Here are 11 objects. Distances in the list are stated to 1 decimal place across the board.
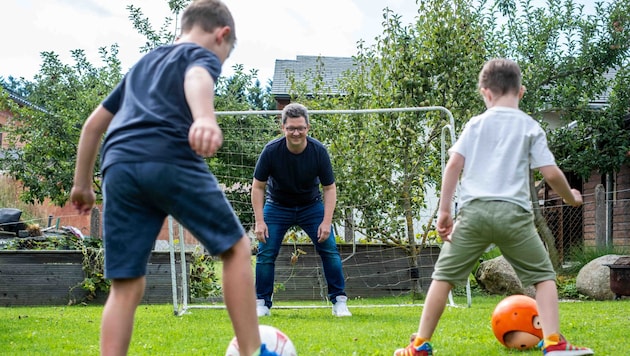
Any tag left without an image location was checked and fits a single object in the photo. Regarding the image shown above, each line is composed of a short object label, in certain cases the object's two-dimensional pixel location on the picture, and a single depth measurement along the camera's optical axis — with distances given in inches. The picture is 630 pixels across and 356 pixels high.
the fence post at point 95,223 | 496.3
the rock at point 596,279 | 406.9
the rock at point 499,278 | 407.2
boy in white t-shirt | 148.2
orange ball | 169.5
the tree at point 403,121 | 401.4
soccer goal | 398.0
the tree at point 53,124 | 622.8
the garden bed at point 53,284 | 379.9
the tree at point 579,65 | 575.2
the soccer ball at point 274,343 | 131.0
